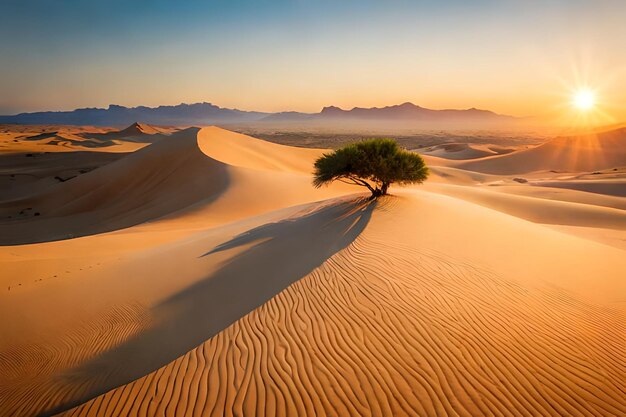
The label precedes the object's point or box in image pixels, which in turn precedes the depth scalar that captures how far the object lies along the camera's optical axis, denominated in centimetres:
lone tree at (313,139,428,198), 1253
